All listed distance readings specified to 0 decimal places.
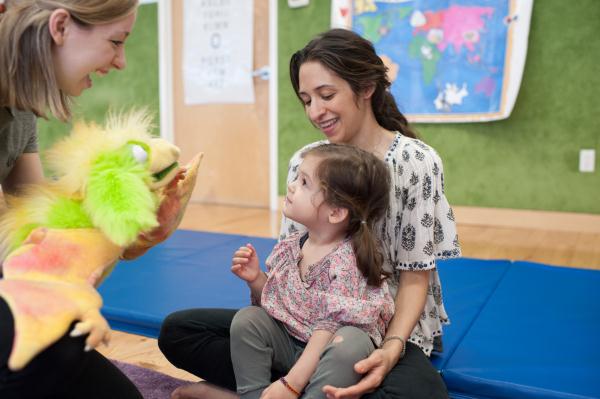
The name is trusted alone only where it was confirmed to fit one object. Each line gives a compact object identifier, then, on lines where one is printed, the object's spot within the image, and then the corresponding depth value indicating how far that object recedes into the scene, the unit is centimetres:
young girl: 100
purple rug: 130
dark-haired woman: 109
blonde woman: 78
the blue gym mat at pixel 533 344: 114
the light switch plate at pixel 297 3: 347
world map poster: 296
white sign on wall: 378
